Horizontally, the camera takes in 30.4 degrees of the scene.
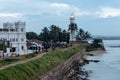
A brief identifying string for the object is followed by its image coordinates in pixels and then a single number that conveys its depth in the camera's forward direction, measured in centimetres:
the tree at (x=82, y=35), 10043
